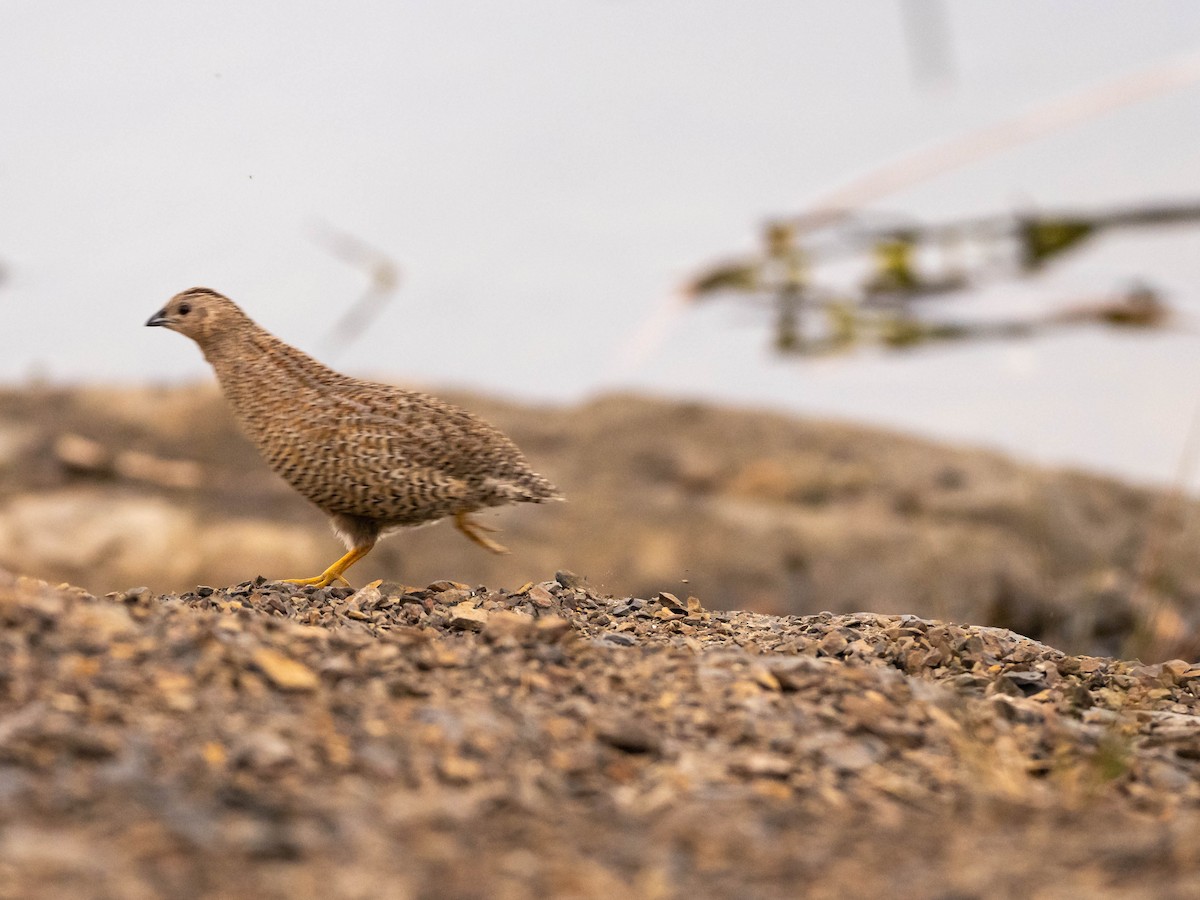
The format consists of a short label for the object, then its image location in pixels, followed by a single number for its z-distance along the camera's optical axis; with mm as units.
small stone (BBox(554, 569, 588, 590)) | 12430
